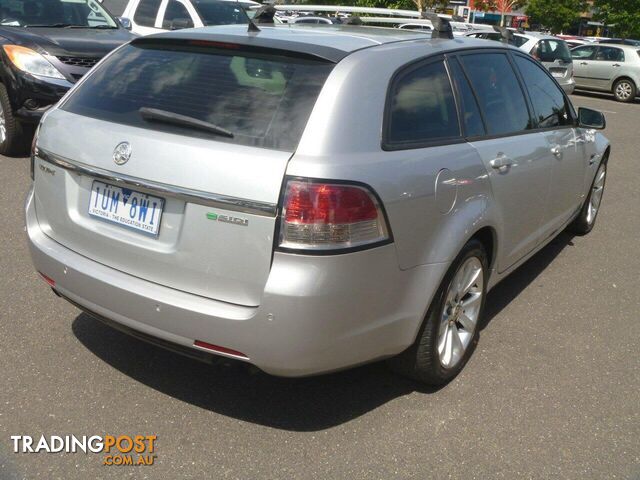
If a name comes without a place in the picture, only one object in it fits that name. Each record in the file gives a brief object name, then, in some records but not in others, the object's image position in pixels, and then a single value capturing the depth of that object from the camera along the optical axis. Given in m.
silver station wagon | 2.79
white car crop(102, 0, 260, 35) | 11.27
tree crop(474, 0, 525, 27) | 54.05
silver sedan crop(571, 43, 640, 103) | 19.58
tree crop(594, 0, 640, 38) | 32.50
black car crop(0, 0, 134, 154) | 7.45
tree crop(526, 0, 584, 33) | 47.06
